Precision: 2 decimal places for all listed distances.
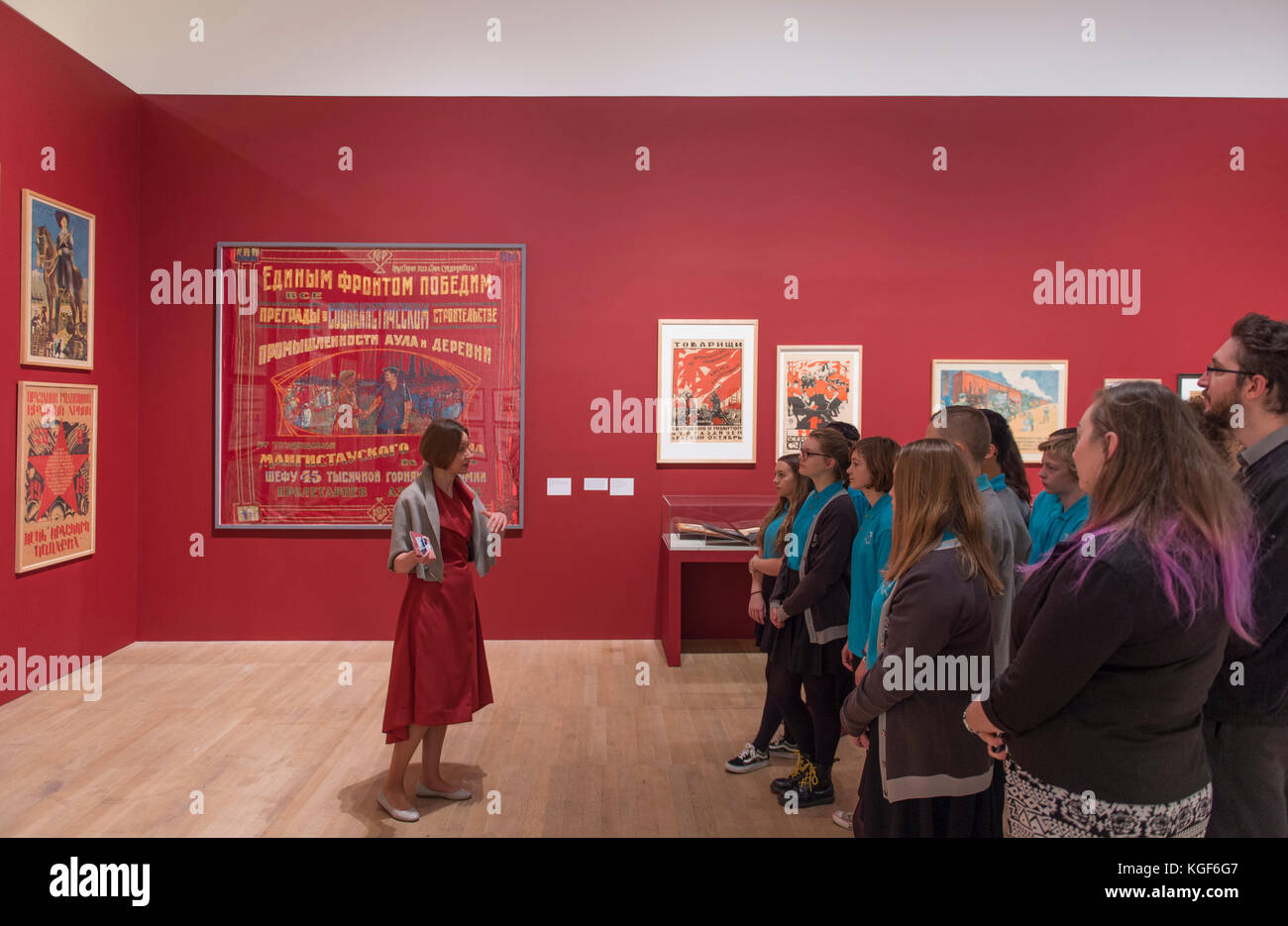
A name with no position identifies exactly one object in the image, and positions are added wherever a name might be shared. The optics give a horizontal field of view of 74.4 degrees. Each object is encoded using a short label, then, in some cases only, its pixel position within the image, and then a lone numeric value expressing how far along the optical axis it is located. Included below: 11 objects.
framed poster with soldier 5.36
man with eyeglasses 2.17
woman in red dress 3.78
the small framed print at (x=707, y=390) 6.88
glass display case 6.51
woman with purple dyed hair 1.73
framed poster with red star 5.36
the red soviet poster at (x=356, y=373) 6.70
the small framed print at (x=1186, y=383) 6.90
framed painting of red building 6.94
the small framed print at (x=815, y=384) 6.91
